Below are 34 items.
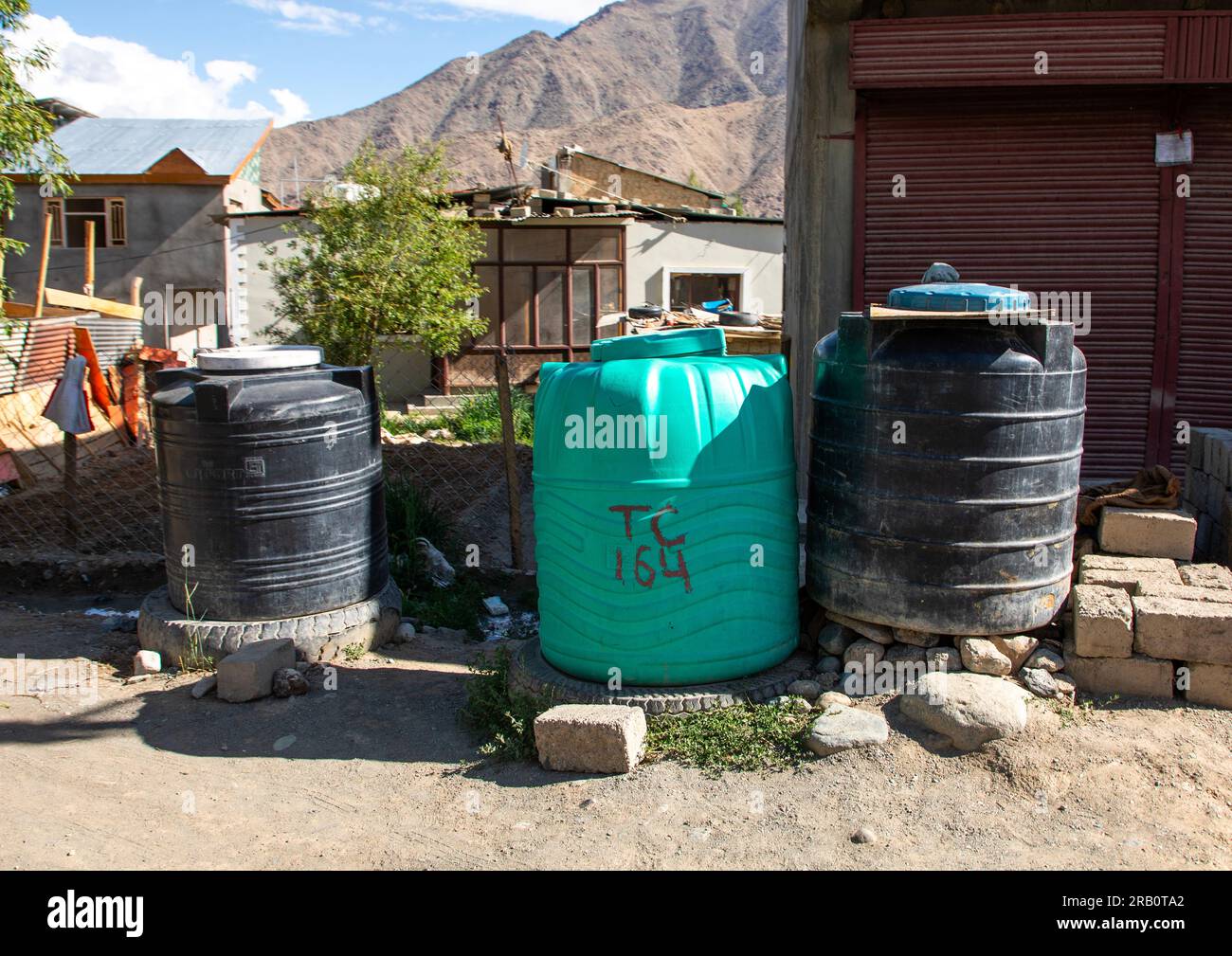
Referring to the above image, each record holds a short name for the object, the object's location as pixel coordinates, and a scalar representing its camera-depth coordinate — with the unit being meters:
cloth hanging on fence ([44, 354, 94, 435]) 7.71
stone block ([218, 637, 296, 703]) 5.51
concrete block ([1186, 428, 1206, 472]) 6.00
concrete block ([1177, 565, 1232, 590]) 4.94
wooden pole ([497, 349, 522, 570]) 7.87
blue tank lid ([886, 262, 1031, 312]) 4.57
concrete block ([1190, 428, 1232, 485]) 5.62
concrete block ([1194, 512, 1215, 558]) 5.70
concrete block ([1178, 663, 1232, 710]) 4.65
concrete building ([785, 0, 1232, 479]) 6.99
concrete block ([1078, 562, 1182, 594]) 4.93
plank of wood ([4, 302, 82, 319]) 11.72
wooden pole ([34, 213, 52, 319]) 12.30
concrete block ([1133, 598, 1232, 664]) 4.59
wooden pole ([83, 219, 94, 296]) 14.87
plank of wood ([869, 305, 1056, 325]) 4.48
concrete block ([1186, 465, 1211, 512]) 5.92
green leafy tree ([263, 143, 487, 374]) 11.33
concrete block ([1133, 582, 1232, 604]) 4.77
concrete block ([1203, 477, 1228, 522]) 5.60
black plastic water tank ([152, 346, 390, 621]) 5.80
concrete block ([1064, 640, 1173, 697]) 4.73
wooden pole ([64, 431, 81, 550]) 8.22
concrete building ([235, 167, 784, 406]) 18.17
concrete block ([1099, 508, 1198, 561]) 5.24
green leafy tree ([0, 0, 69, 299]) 7.00
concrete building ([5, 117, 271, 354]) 22.05
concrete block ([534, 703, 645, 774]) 4.43
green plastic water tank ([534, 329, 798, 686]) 4.63
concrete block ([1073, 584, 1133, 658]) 4.70
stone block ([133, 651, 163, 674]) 5.96
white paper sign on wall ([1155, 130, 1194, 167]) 6.96
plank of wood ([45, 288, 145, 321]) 12.02
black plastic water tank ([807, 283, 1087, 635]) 4.55
